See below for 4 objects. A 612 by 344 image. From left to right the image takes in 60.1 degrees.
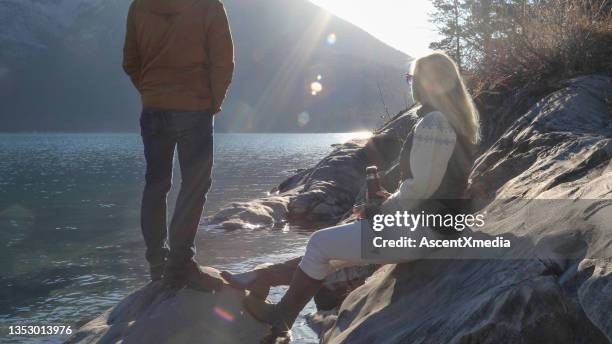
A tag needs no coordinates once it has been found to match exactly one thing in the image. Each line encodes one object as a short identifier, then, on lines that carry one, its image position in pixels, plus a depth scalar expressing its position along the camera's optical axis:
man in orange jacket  5.12
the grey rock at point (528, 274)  2.81
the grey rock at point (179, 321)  5.11
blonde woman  4.18
